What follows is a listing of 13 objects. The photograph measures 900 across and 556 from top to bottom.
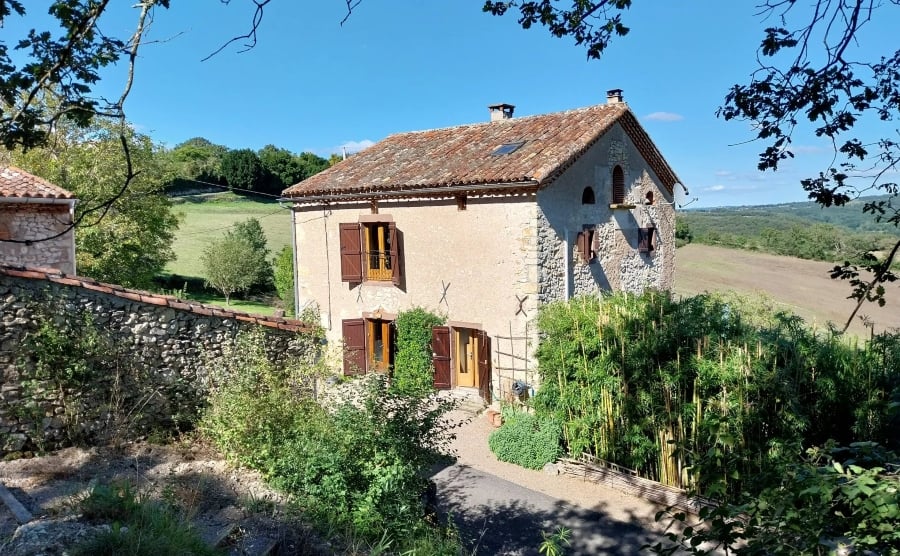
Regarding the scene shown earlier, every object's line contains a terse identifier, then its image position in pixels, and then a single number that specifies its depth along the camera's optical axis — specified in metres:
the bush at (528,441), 9.72
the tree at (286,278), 24.39
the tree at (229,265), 25.81
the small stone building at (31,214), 10.75
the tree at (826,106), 3.66
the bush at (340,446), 5.28
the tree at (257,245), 27.89
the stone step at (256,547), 4.46
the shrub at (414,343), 13.19
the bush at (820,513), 2.10
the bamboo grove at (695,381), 7.64
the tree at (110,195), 18.02
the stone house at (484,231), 11.85
